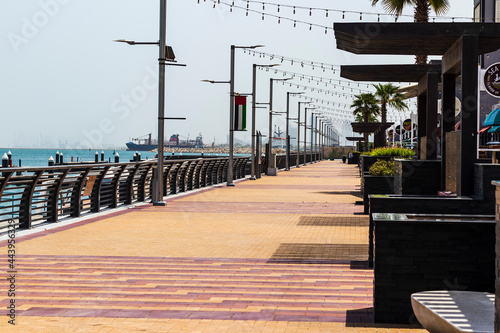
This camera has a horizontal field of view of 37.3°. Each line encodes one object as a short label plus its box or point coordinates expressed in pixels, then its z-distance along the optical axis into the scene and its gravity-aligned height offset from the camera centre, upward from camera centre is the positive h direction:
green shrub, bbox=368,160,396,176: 17.94 -0.42
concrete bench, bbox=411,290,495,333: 5.07 -1.18
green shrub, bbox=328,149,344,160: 133.61 -0.51
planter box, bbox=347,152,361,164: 80.62 -0.73
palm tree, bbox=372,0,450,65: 31.55 +6.20
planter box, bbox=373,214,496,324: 6.72 -0.99
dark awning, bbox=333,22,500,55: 11.94 +1.95
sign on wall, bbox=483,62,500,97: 20.08 +1.97
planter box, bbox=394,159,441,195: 14.22 -0.48
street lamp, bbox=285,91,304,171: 66.68 +3.90
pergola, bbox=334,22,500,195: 11.73 +1.83
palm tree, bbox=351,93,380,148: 85.69 +5.62
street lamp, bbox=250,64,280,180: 42.72 +3.22
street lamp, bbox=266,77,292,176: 47.37 +1.49
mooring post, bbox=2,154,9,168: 45.09 -0.78
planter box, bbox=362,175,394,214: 17.28 -0.79
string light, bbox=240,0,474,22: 22.78 +4.38
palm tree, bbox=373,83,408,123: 71.28 +5.22
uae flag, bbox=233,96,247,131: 35.47 +1.80
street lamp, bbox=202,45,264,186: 34.00 +2.24
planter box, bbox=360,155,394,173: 22.81 -0.29
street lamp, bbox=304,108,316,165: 82.82 +2.76
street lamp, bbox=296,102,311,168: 77.46 +2.60
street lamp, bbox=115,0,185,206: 21.23 +2.13
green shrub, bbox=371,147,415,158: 21.83 -0.01
